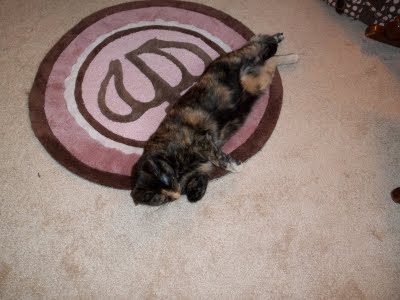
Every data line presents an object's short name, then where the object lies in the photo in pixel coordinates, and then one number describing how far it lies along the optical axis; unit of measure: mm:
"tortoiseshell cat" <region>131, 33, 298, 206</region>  1339
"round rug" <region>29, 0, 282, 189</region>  1661
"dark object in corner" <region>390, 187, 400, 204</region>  1515
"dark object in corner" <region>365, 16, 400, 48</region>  1717
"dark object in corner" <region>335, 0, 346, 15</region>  1995
